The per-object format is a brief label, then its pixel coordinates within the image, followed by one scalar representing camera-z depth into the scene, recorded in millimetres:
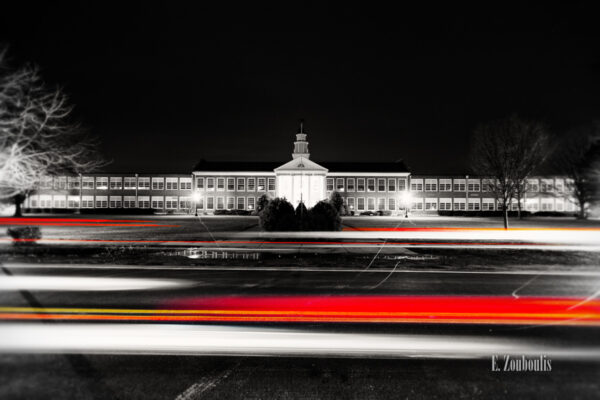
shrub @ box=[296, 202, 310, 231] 29878
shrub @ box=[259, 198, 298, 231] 29672
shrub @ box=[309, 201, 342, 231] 29969
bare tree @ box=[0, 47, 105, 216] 15742
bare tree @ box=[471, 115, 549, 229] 35938
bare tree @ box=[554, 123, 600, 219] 51562
